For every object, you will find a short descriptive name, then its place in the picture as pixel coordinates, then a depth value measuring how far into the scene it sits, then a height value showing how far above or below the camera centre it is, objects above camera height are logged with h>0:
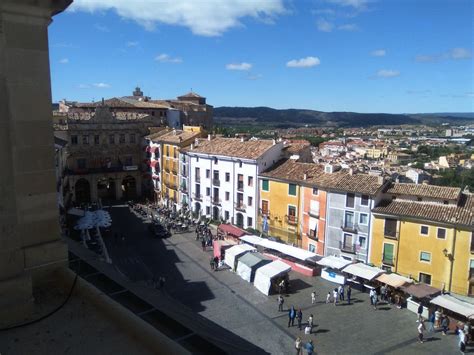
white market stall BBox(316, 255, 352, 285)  31.92 -11.77
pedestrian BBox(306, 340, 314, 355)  20.72 -11.31
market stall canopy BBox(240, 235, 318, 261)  34.38 -11.33
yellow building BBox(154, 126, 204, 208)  58.81 -6.37
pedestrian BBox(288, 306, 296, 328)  24.81 -11.75
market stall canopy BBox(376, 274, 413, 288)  28.81 -11.26
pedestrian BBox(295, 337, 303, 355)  20.89 -11.34
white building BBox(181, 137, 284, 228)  46.56 -7.26
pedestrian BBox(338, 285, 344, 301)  29.00 -12.10
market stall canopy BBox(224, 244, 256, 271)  34.06 -11.26
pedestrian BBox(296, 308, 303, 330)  24.55 -11.69
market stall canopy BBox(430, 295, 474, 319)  24.89 -11.36
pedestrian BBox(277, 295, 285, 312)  26.82 -11.92
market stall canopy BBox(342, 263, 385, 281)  29.80 -11.11
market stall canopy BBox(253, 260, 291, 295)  29.81 -11.37
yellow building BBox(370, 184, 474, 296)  30.80 -9.16
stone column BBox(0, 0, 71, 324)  4.34 -0.53
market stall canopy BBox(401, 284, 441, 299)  27.17 -11.35
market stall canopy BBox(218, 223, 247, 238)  40.97 -11.49
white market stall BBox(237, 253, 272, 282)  31.91 -11.38
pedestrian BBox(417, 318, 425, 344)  23.31 -11.78
